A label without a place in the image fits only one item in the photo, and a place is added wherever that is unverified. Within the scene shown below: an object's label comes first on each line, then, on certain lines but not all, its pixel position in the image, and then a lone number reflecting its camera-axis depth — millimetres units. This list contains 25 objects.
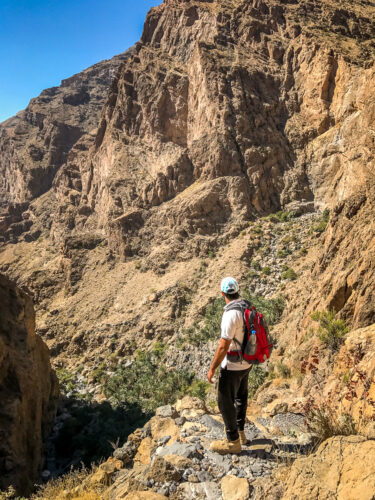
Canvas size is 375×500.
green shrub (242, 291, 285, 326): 23603
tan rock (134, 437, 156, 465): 6404
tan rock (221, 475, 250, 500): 3814
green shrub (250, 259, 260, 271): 32316
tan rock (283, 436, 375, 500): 2725
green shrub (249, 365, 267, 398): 14946
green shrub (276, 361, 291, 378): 11609
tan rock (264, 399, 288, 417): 7062
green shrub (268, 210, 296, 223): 36144
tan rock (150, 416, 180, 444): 6602
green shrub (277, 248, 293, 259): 32125
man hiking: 4406
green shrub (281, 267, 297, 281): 28906
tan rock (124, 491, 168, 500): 4012
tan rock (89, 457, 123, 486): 5941
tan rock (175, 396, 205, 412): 7414
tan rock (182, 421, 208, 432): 6175
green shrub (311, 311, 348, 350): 8869
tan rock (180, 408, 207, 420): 6861
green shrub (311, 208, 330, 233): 31534
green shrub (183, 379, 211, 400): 19531
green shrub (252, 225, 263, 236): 35469
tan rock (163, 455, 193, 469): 4719
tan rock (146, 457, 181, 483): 4512
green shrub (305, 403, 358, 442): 3654
